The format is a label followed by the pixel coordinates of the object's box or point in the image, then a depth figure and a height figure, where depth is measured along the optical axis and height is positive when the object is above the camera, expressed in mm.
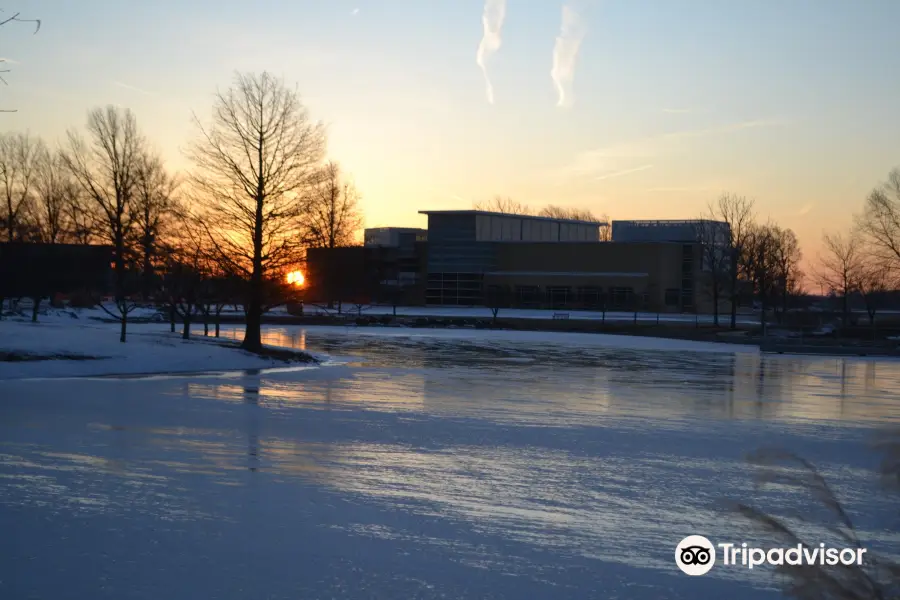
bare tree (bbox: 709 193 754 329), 60000 +5118
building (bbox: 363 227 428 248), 109562 +9976
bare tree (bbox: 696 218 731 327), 63188 +6036
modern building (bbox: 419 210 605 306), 91312 +6370
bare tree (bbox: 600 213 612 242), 142775 +14652
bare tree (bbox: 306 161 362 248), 82831 +9021
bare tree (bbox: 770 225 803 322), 72288 +6282
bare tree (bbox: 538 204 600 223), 157575 +18939
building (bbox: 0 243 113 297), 41188 +1646
